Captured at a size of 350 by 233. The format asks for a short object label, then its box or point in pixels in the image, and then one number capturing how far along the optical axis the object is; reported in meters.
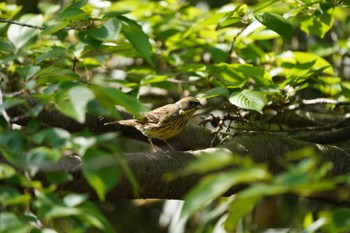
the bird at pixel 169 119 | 10.00
